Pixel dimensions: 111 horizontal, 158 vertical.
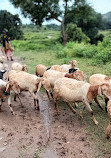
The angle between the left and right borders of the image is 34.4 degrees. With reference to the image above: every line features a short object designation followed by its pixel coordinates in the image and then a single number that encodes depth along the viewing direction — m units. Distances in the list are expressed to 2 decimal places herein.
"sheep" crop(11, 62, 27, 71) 8.81
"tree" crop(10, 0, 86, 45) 20.92
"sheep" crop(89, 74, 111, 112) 6.07
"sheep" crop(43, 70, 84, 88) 6.64
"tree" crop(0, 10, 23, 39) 33.94
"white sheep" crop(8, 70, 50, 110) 6.34
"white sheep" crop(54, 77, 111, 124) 5.01
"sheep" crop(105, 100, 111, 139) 4.43
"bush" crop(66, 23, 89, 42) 22.77
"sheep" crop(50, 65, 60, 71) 8.42
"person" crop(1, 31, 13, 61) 14.00
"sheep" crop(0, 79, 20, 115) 5.93
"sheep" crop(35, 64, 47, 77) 9.02
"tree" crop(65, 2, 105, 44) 22.38
